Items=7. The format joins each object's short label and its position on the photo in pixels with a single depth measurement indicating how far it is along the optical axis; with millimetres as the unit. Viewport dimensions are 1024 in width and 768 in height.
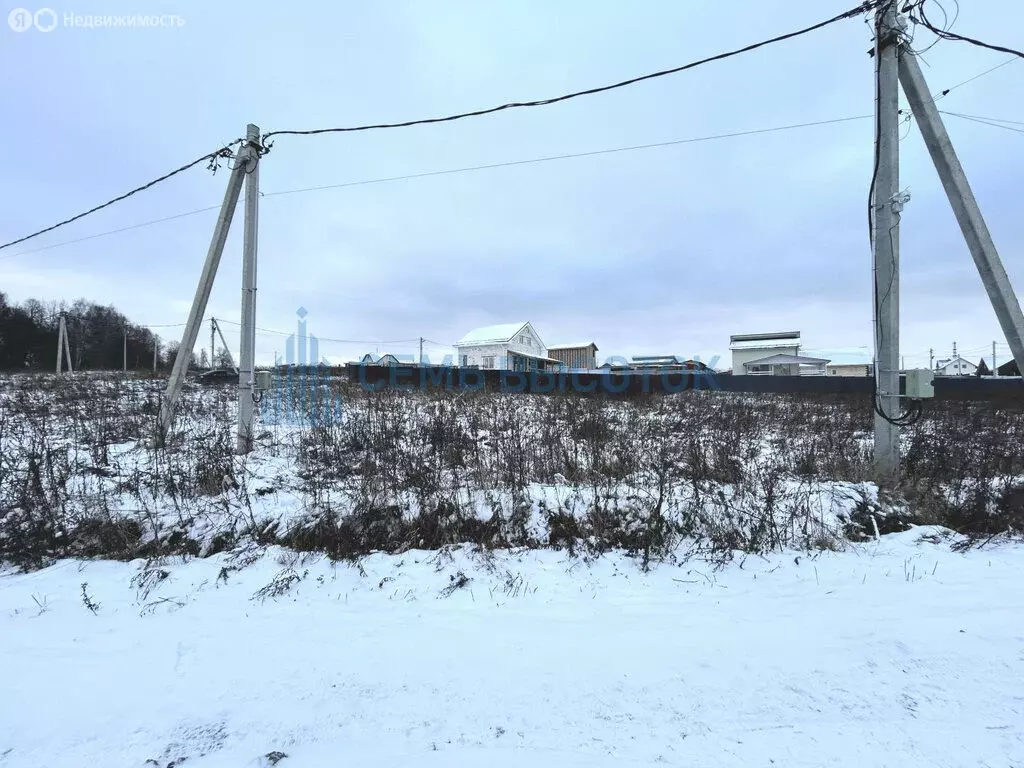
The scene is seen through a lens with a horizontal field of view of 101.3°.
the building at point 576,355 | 44375
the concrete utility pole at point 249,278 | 6133
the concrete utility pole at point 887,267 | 5082
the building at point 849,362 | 38938
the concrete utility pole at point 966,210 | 4586
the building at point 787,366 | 33656
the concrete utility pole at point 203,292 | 6203
